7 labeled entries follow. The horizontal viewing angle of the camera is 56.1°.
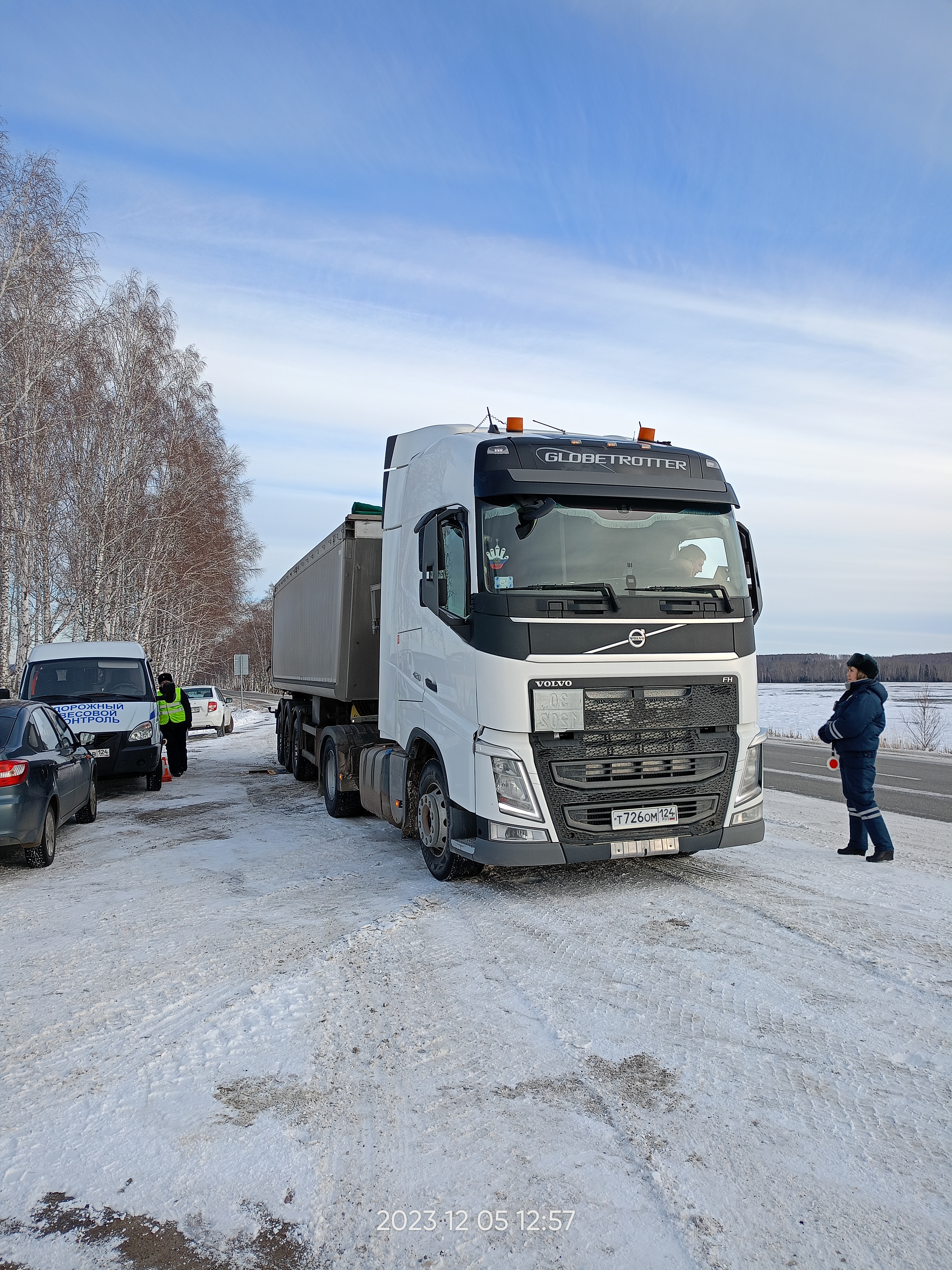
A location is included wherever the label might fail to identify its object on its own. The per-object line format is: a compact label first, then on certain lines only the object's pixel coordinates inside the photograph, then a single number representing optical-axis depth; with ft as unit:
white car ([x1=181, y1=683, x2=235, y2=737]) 85.81
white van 39.96
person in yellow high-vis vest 49.52
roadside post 135.64
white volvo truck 19.43
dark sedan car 23.38
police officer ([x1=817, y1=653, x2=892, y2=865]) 24.59
